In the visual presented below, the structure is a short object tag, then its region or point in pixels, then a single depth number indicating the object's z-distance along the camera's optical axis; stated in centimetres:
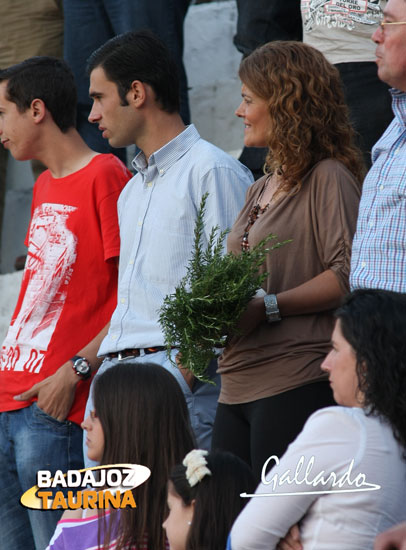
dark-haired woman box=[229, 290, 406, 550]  479
